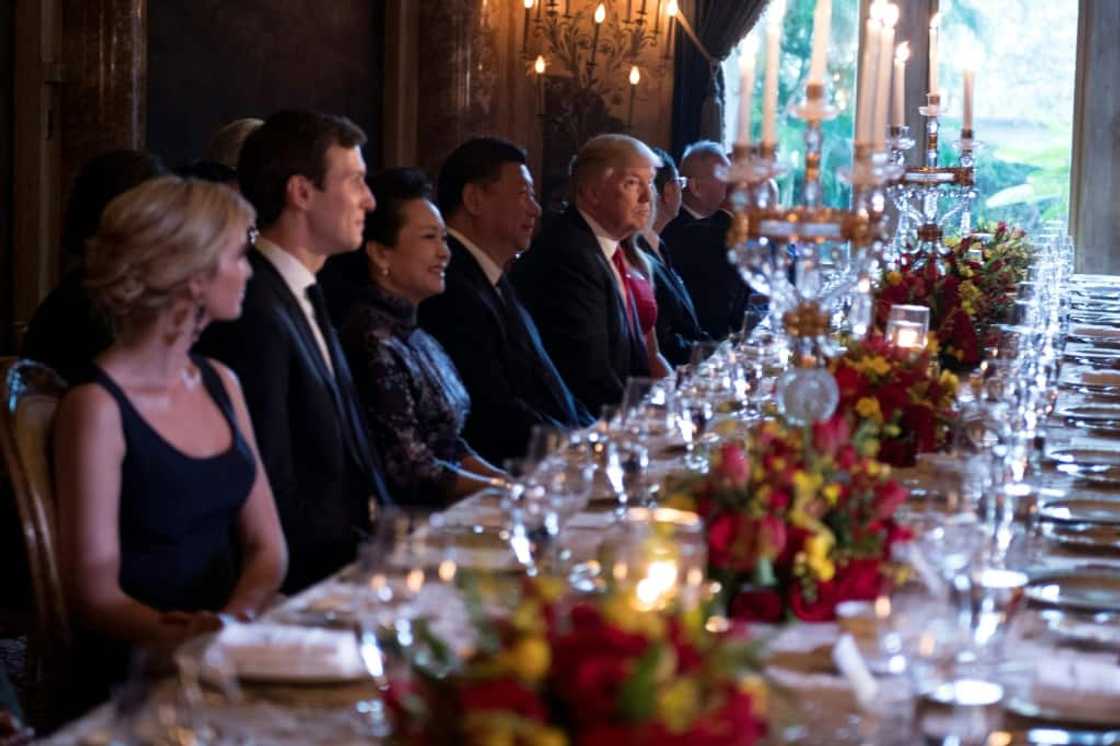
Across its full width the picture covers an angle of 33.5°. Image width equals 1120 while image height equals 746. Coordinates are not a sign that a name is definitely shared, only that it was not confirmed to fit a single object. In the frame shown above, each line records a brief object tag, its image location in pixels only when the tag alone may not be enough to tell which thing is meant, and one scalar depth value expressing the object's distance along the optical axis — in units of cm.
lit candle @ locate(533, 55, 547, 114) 1152
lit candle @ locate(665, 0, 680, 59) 1180
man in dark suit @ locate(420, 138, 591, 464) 529
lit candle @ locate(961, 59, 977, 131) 689
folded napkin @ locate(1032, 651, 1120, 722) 215
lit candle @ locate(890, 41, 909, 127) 589
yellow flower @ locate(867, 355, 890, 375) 419
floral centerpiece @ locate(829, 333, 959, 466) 408
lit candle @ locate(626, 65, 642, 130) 1141
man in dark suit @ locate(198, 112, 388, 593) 375
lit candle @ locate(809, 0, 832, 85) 327
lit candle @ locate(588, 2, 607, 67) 1124
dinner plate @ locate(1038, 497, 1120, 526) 358
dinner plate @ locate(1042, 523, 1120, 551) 333
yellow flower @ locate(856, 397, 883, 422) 393
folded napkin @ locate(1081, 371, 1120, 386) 623
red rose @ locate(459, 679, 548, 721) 150
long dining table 174
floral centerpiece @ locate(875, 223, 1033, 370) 613
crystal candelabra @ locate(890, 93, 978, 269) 690
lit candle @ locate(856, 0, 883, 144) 335
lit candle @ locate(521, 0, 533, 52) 1152
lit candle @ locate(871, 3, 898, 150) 333
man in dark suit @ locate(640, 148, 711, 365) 824
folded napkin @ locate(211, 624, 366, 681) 217
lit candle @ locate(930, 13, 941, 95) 729
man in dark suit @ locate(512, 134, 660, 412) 640
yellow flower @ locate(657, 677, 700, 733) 150
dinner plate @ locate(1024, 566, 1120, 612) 279
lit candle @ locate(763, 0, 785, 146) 330
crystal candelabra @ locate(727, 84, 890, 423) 334
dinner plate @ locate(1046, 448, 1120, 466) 438
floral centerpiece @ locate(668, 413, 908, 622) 255
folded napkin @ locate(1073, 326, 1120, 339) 825
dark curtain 1178
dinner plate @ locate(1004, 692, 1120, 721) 213
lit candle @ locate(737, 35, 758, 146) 330
